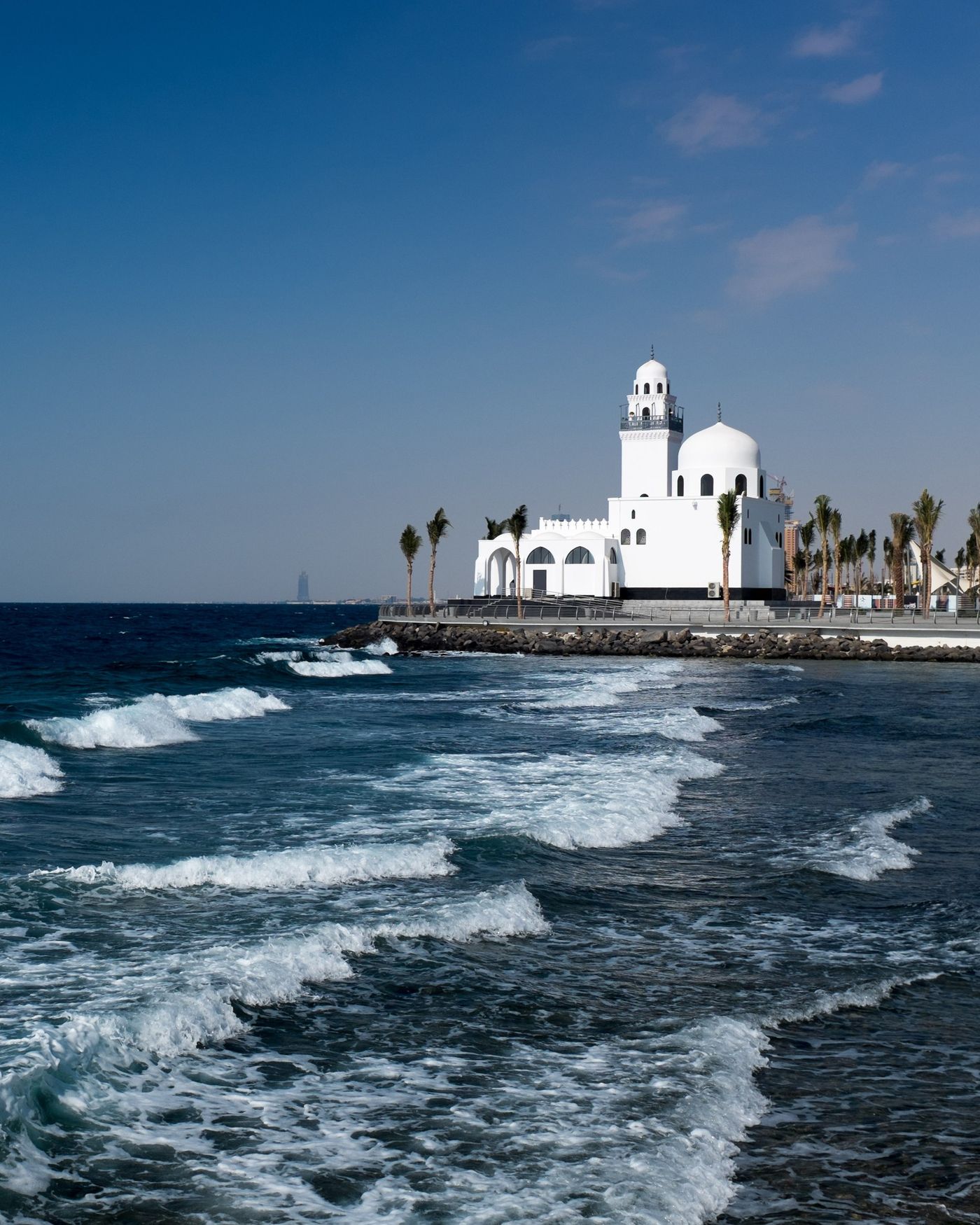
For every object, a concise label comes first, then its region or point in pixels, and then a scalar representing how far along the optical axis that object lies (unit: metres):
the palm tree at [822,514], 73.56
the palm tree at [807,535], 90.63
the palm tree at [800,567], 103.55
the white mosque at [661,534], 75.88
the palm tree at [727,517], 68.69
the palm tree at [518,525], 71.44
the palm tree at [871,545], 102.88
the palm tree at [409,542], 77.88
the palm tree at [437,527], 77.12
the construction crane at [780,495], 90.14
